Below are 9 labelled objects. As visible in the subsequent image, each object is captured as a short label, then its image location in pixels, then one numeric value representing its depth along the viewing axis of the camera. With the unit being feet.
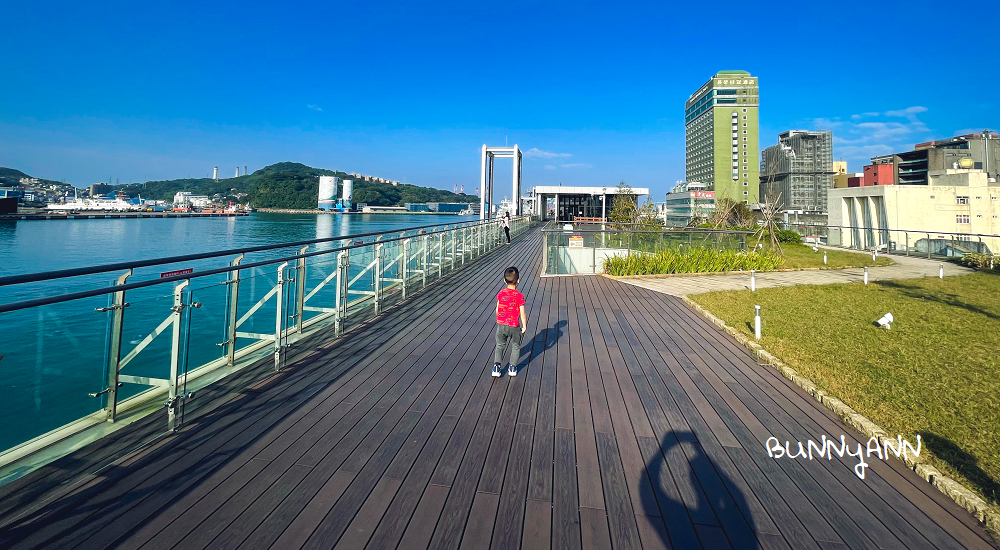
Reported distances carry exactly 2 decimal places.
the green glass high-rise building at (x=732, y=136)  368.68
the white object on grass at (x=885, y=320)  19.66
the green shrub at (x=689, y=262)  37.42
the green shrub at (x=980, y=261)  45.55
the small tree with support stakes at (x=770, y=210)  49.83
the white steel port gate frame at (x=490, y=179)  104.42
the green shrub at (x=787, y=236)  74.22
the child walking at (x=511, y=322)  13.33
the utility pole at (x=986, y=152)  228.43
